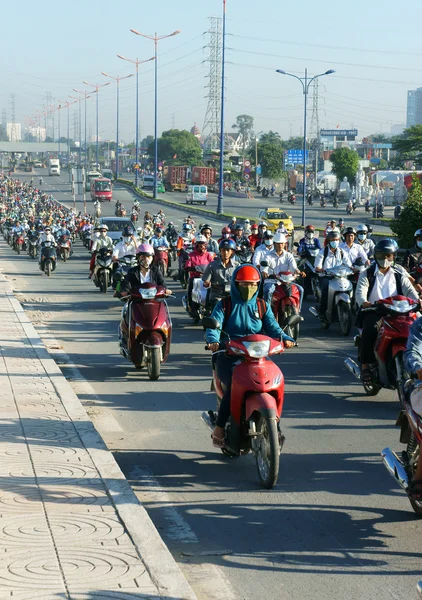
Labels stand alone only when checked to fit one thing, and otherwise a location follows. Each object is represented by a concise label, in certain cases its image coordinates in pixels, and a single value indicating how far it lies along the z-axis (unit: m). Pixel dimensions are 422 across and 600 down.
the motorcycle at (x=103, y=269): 24.89
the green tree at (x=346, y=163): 102.29
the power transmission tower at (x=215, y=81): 115.88
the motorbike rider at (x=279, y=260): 16.47
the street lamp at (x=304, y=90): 53.04
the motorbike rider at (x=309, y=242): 23.58
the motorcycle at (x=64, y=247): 40.44
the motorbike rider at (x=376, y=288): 11.13
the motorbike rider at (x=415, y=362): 6.43
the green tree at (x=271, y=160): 120.19
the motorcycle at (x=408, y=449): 6.55
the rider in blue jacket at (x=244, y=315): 8.53
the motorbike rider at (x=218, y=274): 15.33
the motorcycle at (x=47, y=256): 31.34
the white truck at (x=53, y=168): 161.00
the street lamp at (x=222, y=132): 63.84
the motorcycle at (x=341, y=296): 16.91
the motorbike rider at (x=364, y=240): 20.67
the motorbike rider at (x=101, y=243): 25.54
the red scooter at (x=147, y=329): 12.45
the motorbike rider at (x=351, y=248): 17.72
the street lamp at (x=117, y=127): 125.62
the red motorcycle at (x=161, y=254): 22.58
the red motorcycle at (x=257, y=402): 7.43
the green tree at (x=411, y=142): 86.00
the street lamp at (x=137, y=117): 94.91
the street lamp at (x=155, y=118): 74.28
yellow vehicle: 55.21
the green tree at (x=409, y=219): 28.00
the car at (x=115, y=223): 35.38
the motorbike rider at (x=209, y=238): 21.29
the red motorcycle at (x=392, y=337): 10.40
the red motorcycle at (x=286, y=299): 15.55
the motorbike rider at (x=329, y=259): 17.23
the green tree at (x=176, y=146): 149.32
